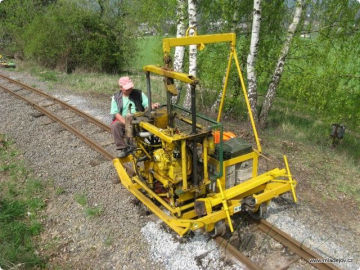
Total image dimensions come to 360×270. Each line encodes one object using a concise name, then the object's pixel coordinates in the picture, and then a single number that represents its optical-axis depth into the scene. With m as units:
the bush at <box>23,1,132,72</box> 17.22
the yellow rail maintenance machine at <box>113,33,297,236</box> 4.10
